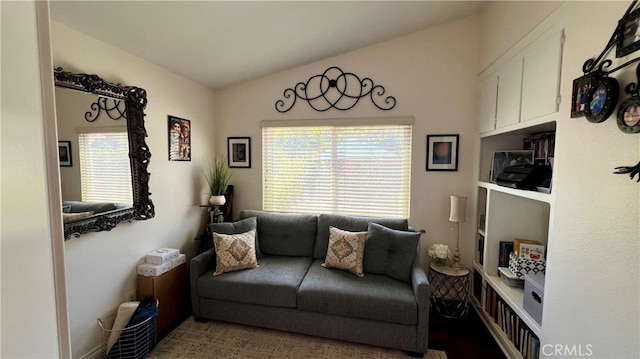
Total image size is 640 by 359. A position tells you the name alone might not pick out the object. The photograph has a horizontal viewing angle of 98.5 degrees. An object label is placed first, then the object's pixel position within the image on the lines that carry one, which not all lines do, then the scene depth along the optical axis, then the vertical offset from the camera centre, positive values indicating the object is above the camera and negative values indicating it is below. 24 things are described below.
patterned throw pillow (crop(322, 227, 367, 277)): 2.50 -0.80
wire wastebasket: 1.95 -1.27
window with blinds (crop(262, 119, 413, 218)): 3.01 -0.01
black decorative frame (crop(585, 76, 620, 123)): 1.13 +0.30
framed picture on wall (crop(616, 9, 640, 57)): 1.05 +0.52
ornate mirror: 1.82 +0.06
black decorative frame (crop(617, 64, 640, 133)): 1.03 +0.22
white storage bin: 1.73 -0.83
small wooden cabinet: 2.28 -1.13
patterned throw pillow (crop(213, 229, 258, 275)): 2.51 -0.82
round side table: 2.56 -1.19
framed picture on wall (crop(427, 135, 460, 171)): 2.83 +0.15
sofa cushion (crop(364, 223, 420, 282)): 2.44 -0.78
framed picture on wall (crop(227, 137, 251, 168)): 3.36 +0.16
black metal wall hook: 1.02 -0.01
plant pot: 2.99 -0.39
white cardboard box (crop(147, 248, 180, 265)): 2.35 -0.79
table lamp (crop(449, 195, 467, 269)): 2.66 -0.41
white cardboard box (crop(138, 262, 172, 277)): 2.29 -0.88
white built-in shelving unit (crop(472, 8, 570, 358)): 1.66 +0.28
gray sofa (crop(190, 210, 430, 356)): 2.10 -1.02
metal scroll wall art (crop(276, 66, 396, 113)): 2.97 +0.82
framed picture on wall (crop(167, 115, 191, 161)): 2.66 +0.26
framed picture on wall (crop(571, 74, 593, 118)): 1.28 +0.35
